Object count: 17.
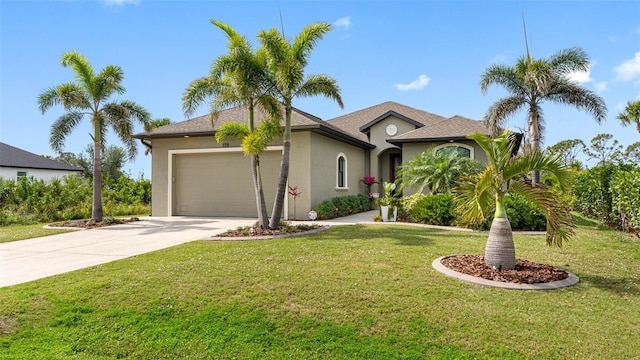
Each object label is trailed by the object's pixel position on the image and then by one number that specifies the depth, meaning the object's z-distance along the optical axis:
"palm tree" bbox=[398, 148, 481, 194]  13.88
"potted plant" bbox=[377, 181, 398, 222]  13.98
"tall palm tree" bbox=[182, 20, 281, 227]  10.41
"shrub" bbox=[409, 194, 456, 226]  12.52
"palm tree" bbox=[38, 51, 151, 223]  13.93
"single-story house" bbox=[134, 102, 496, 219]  14.92
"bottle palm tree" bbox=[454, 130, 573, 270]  6.15
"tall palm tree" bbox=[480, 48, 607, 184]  14.91
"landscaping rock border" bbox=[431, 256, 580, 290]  5.55
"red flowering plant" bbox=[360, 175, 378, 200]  20.23
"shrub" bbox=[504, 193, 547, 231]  11.29
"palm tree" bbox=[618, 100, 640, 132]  26.33
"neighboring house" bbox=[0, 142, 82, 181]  29.69
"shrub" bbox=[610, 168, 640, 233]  9.47
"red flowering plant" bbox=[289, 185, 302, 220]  14.43
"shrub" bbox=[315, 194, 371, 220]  14.75
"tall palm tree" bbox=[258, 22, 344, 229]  10.05
